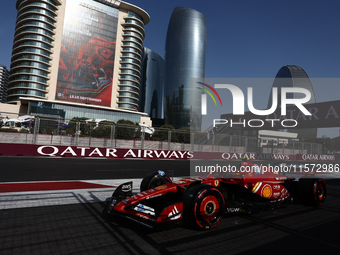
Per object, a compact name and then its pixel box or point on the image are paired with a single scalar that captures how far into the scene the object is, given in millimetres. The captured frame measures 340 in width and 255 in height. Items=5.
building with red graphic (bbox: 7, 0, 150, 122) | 57125
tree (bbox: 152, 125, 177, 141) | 18414
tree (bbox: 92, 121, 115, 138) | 15948
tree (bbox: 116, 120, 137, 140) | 16703
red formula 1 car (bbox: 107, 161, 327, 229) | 3104
